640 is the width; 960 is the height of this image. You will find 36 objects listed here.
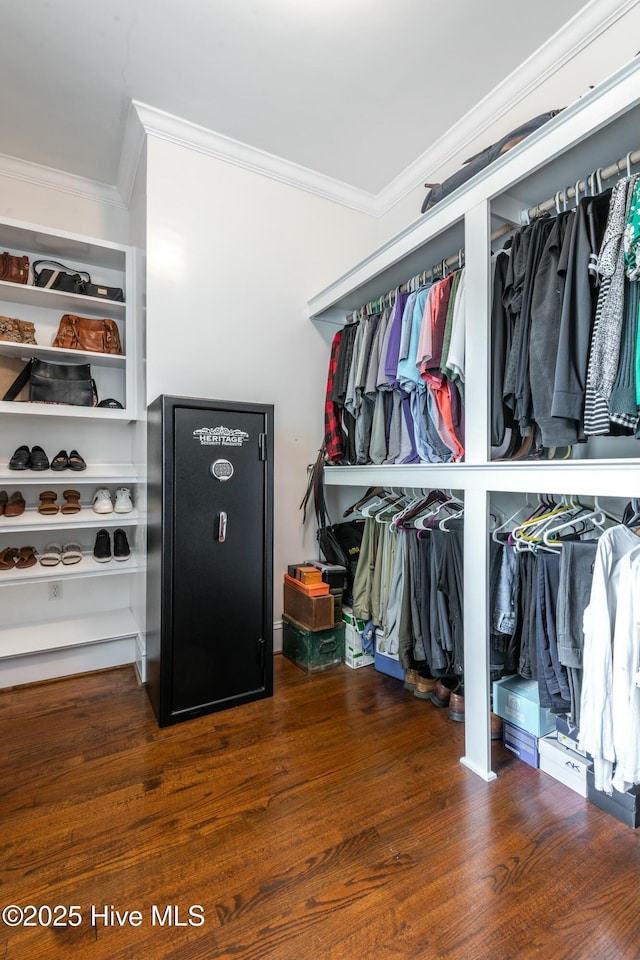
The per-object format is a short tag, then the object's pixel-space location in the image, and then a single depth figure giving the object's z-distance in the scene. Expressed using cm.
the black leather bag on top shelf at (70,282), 264
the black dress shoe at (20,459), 251
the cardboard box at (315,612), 251
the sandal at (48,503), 256
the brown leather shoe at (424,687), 222
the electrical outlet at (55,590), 276
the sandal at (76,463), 267
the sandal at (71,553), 256
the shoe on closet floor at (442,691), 213
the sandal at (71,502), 261
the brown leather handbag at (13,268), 254
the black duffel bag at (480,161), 180
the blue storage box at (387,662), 243
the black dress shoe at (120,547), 271
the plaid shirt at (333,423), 282
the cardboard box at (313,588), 254
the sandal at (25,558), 246
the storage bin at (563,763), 158
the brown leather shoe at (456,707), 202
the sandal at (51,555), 251
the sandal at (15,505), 246
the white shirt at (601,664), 132
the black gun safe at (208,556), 204
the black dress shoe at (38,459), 255
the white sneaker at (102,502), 270
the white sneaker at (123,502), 275
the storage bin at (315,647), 254
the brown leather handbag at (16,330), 252
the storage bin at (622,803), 143
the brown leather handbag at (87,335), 267
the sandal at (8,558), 242
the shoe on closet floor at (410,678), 229
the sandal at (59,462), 261
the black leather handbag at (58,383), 254
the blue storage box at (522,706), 173
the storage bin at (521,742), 174
